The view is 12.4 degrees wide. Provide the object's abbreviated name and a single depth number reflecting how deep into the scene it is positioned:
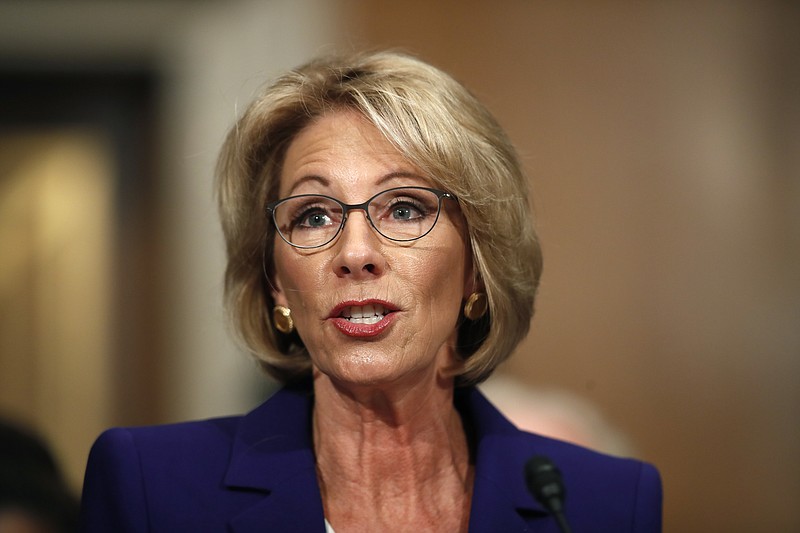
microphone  2.35
